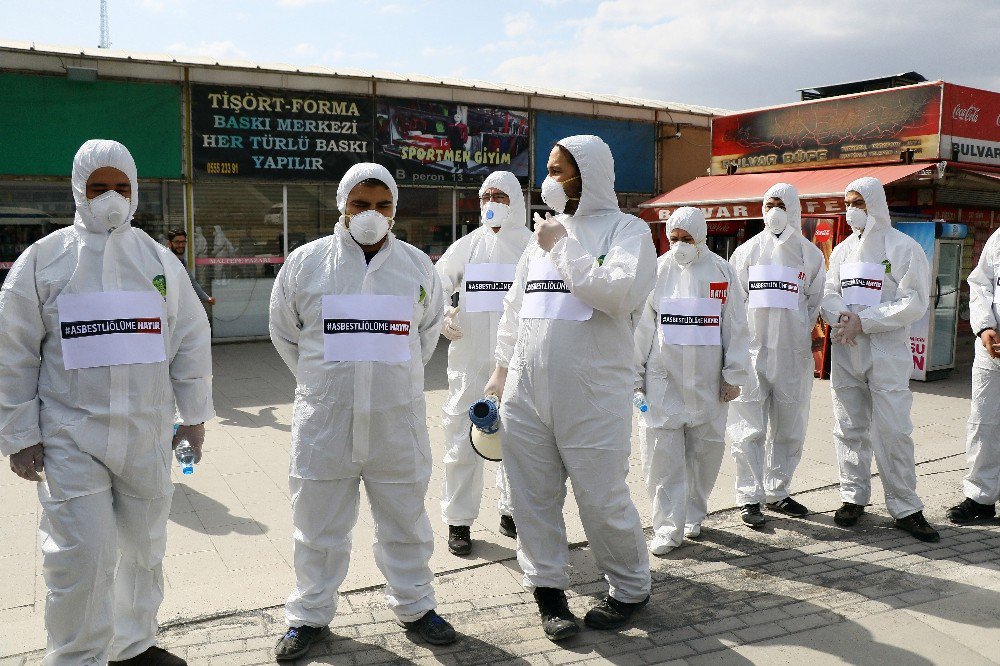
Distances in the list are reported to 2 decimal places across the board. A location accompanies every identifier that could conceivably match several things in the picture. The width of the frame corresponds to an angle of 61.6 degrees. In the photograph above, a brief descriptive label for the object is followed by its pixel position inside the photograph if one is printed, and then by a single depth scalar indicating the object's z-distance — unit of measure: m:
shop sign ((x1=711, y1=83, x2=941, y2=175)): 11.26
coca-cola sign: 11.09
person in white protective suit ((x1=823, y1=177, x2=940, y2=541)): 5.16
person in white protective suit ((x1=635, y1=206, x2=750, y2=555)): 4.78
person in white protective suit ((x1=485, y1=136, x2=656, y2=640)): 3.64
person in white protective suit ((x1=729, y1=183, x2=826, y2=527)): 5.41
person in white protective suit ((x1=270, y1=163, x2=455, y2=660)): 3.48
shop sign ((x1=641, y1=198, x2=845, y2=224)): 10.91
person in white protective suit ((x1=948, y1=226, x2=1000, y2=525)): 5.41
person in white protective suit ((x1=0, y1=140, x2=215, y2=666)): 3.01
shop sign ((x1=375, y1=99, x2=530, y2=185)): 14.00
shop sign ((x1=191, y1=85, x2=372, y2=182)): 12.67
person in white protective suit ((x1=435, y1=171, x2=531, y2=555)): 4.82
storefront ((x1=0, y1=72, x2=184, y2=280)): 11.48
